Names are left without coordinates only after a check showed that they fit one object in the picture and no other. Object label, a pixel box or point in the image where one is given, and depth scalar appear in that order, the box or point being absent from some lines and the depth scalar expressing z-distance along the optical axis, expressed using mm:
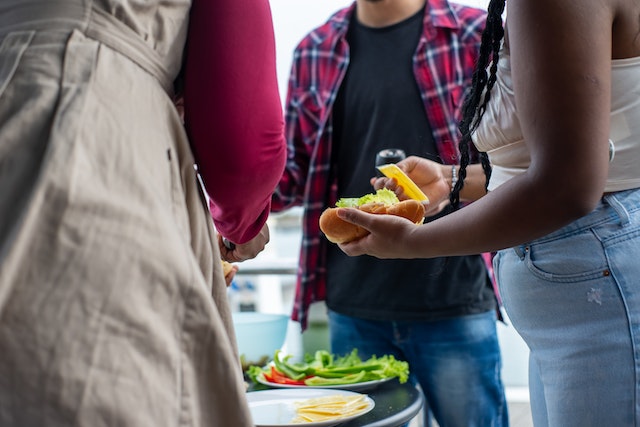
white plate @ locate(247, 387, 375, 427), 1449
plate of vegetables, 1797
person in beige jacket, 893
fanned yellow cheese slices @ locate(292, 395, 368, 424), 1472
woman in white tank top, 1037
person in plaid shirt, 2312
